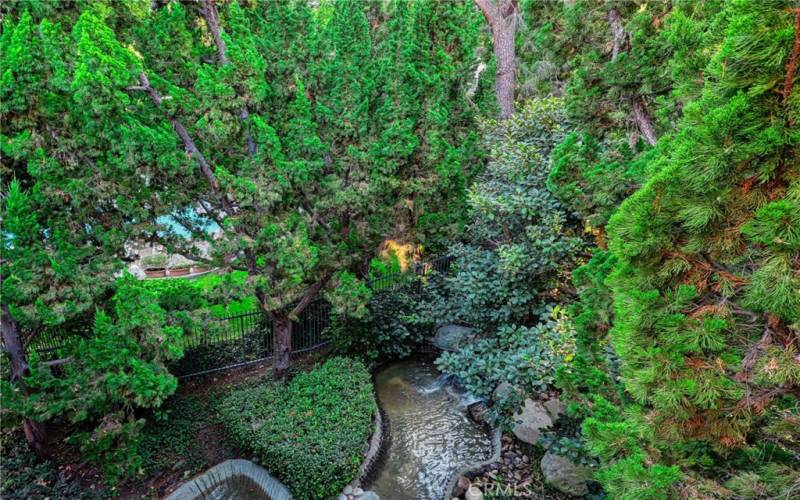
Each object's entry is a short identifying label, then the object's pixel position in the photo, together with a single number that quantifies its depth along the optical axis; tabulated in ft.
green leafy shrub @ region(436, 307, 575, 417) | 16.85
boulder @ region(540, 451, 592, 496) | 17.12
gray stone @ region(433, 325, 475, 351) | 29.78
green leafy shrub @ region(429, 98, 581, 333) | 19.52
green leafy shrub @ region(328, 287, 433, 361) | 27.89
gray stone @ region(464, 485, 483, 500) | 17.54
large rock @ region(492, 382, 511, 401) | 19.81
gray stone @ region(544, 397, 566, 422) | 20.88
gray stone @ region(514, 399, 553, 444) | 20.72
